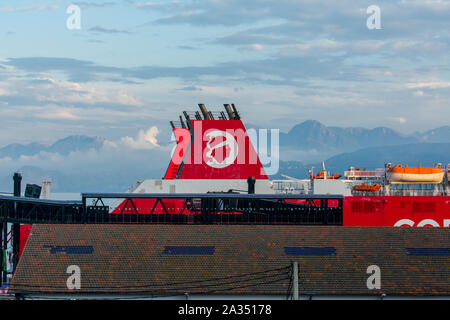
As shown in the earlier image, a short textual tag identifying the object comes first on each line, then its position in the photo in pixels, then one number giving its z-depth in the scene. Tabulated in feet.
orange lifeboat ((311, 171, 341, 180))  286.31
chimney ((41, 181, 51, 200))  298.80
